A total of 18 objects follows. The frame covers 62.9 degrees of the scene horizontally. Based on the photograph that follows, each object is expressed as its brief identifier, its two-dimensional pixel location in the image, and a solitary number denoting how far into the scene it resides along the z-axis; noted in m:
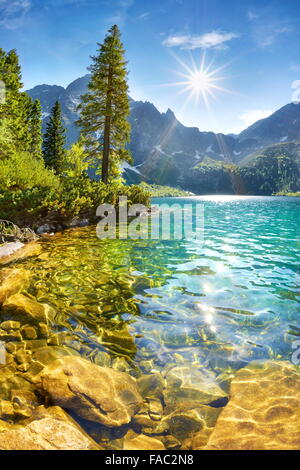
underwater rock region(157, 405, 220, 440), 3.05
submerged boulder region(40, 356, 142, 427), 3.17
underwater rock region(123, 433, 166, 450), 2.78
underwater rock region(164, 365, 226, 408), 3.50
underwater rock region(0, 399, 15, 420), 3.03
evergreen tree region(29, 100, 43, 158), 48.91
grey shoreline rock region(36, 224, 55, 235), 15.43
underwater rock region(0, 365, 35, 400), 3.39
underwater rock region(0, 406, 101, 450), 2.40
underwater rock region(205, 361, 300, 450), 2.72
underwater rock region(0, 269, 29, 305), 5.90
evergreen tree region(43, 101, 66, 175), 48.00
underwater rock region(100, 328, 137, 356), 4.51
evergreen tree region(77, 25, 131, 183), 23.69
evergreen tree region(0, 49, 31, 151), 26.75
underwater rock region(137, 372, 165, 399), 3.60
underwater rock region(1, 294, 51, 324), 5.19
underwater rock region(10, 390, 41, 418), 3.11
